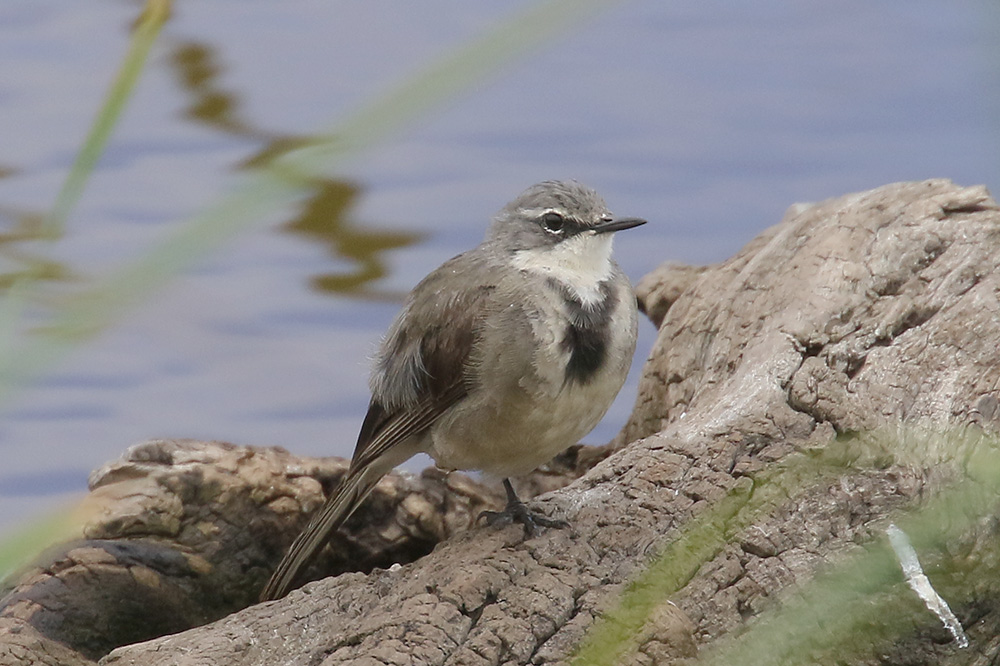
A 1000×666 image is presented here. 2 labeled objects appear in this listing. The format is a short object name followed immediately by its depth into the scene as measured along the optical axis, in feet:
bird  17.77
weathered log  17.64
